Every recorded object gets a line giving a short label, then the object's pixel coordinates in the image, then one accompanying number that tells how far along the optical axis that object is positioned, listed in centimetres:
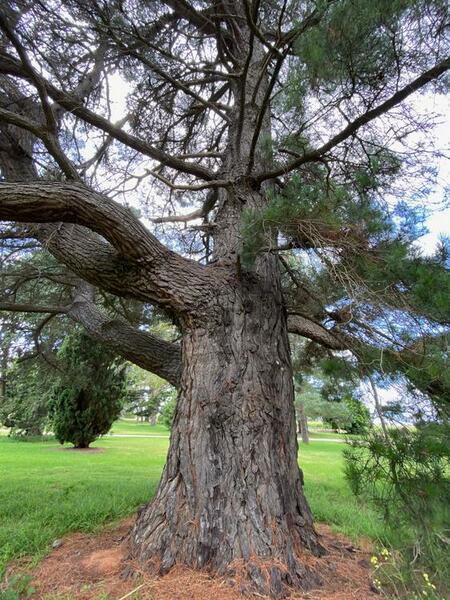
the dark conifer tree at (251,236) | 189
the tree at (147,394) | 1842
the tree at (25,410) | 1217
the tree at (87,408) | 944
